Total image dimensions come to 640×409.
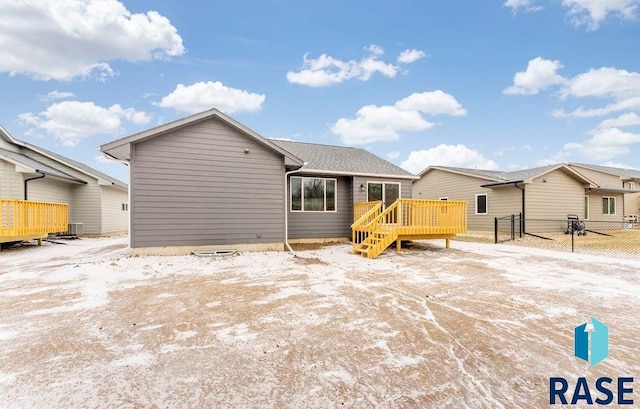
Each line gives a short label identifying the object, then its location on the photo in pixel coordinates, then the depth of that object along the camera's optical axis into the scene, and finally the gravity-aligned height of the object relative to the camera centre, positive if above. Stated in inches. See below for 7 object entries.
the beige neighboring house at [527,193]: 603.2 +23.4
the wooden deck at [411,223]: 358.9 -23.5
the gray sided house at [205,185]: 323.6 +25.9
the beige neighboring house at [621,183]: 883.6 +62.0
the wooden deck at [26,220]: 372.8 -15.0
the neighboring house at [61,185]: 468.4 +42.8
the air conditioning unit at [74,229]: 555.9 -40.0
